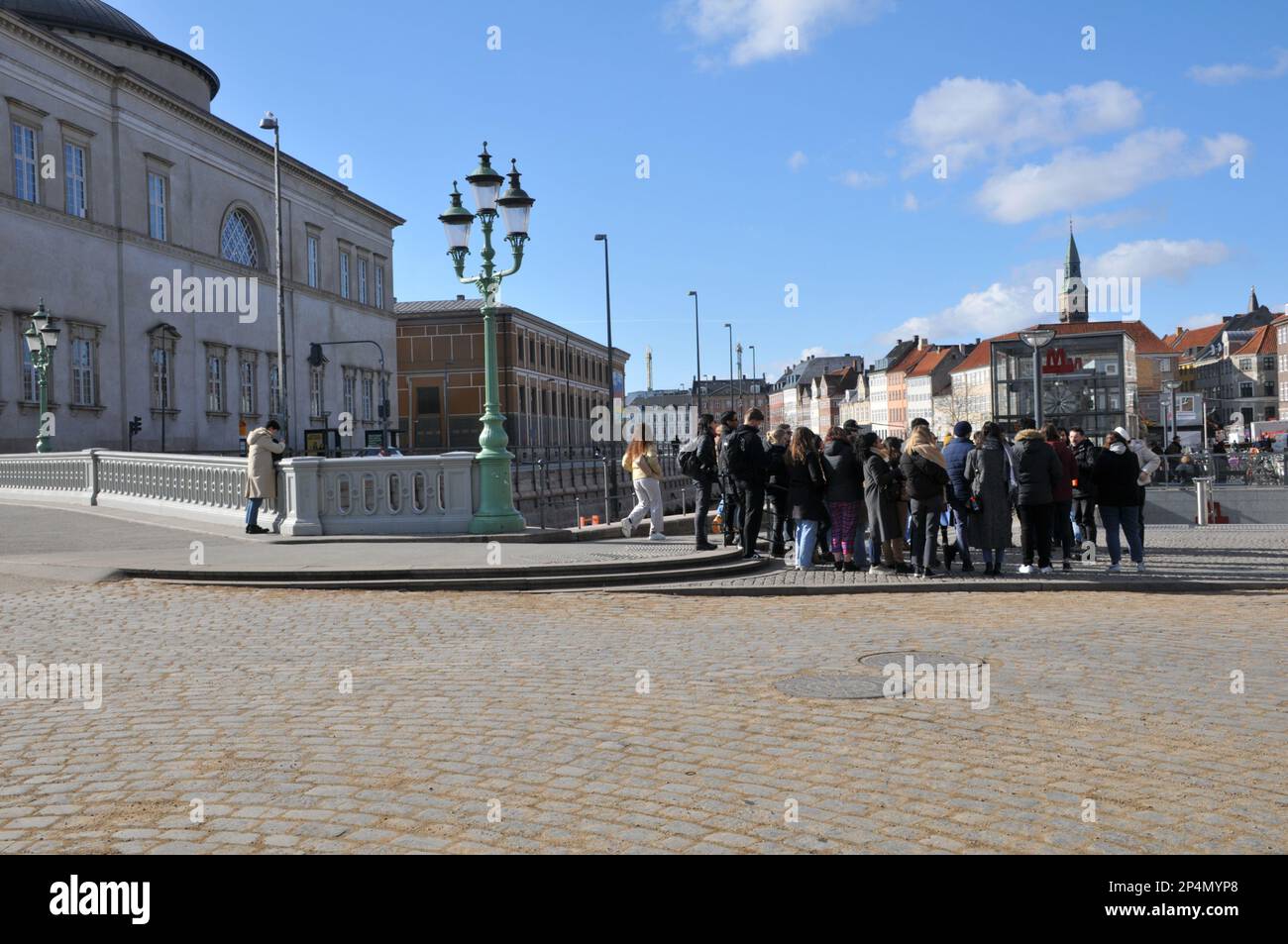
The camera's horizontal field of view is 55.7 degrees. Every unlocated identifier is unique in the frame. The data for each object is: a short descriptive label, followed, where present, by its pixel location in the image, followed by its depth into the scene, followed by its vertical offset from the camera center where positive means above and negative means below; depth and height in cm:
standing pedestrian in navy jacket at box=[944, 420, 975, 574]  1491 -30
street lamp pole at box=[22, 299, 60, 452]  3159 +367
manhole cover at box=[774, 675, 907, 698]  741 -141
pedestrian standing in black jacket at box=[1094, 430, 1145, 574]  1481 -47
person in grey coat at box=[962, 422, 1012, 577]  1456 -43
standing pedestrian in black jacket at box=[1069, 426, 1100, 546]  1638 -37
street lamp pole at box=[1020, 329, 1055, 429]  1936 +193
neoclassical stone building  4062 +919
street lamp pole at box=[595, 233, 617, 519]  5665 +759
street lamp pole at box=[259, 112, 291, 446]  4144 +995
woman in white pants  1827 -22
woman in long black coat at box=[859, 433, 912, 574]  1470 -51
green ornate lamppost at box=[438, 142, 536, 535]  1736 +266
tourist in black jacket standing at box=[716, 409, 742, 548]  1658 -36
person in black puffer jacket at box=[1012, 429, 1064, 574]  1449 -38
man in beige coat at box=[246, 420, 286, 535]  1898 +2
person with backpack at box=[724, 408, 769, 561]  1605 -10
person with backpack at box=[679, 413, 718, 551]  1732 +6
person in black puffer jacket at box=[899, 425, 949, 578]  1426 -25
